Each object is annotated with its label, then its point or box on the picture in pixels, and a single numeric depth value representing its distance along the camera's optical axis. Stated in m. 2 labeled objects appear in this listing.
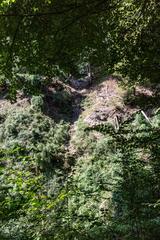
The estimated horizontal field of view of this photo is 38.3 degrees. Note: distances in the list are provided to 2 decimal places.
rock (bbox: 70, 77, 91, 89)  18.36
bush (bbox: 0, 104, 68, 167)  13.49
